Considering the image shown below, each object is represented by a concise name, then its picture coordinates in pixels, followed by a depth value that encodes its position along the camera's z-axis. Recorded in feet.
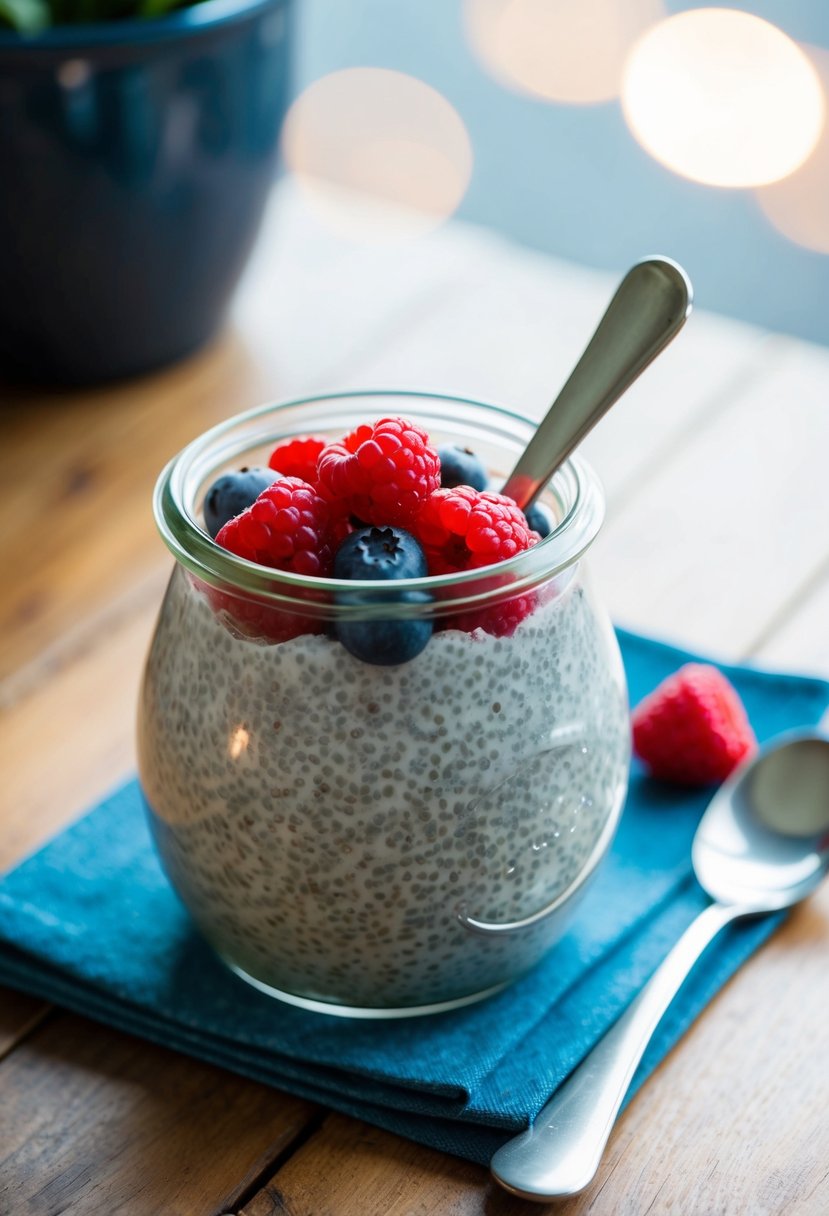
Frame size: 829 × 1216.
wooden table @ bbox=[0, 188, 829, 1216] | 1.51
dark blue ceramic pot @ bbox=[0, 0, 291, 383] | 2.13
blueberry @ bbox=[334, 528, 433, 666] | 1.46
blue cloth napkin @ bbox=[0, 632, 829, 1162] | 1.54
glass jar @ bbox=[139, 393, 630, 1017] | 1.49
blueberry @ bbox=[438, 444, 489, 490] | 1.60
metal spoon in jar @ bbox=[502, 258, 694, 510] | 1.53
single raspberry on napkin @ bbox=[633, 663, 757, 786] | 1.77
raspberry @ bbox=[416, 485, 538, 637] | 1.49
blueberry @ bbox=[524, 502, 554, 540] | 1.60
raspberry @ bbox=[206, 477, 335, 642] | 1.50
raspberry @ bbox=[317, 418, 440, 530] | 1.50
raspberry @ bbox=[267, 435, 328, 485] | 1.60
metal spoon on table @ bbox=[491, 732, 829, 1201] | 1.48
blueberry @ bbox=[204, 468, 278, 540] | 1.56
